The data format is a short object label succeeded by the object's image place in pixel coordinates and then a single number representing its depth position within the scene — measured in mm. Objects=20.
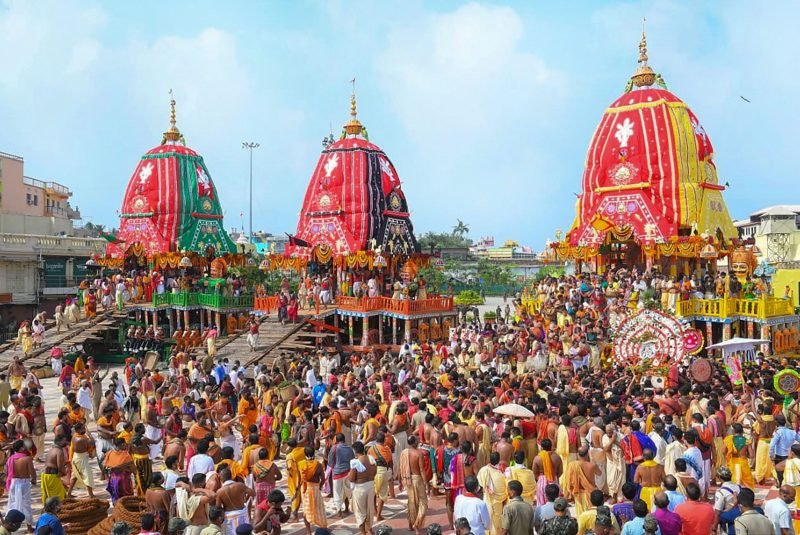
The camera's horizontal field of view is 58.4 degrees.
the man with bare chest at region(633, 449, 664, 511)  7906
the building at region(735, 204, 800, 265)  44688
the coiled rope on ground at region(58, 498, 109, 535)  8102
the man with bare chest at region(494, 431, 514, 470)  9038
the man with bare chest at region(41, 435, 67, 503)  8656
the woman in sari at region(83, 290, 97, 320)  28500
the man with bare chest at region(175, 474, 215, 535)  7160
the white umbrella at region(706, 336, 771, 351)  16969
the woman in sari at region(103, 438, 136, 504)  8812
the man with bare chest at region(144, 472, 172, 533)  7539
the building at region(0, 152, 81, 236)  41250
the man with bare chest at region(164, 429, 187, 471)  9175
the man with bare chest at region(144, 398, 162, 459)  12000
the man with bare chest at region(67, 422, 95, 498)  10117
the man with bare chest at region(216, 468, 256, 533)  7523
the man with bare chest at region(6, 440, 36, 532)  8969
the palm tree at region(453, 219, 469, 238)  108938
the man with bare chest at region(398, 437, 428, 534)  8912
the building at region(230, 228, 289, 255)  90625
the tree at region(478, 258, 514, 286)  67625
